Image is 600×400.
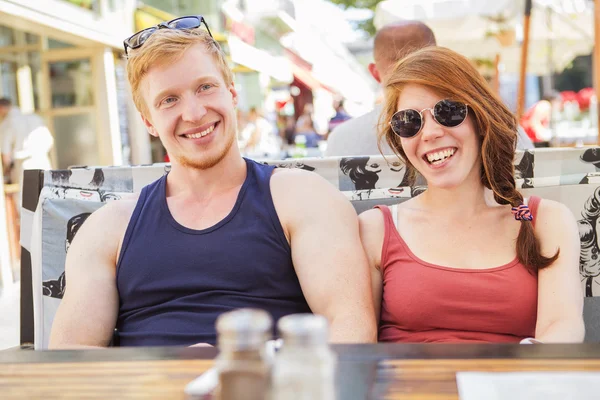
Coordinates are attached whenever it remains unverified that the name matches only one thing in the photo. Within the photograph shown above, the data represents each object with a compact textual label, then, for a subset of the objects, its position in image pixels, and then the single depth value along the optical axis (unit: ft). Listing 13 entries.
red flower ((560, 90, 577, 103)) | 52.04
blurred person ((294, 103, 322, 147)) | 53.78
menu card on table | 3.71
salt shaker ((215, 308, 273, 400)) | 2.62
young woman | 6.89
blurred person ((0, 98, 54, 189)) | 29.48
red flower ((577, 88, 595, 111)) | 46.66
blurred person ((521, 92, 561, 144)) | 34.01
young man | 7.45
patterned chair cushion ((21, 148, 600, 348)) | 8.42
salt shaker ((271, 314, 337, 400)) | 2.57
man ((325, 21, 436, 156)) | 12.10
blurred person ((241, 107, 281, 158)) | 46.11
